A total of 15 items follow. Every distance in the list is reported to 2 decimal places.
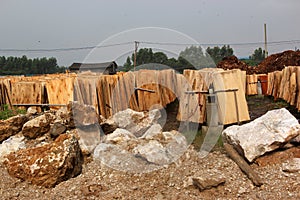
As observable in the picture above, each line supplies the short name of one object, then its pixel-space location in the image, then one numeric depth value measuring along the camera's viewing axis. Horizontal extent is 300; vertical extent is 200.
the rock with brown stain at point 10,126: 6.38
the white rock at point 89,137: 5.80
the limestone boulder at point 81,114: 6.03
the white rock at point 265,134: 4.76
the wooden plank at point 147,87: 7.16
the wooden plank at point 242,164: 4.45
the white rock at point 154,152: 5.19
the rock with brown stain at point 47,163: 4.80
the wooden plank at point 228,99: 6.06
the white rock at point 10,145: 5.76
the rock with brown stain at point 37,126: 6.12
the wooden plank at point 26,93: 8.29
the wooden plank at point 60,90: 7.78
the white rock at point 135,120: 6.74
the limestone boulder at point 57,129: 6.04
